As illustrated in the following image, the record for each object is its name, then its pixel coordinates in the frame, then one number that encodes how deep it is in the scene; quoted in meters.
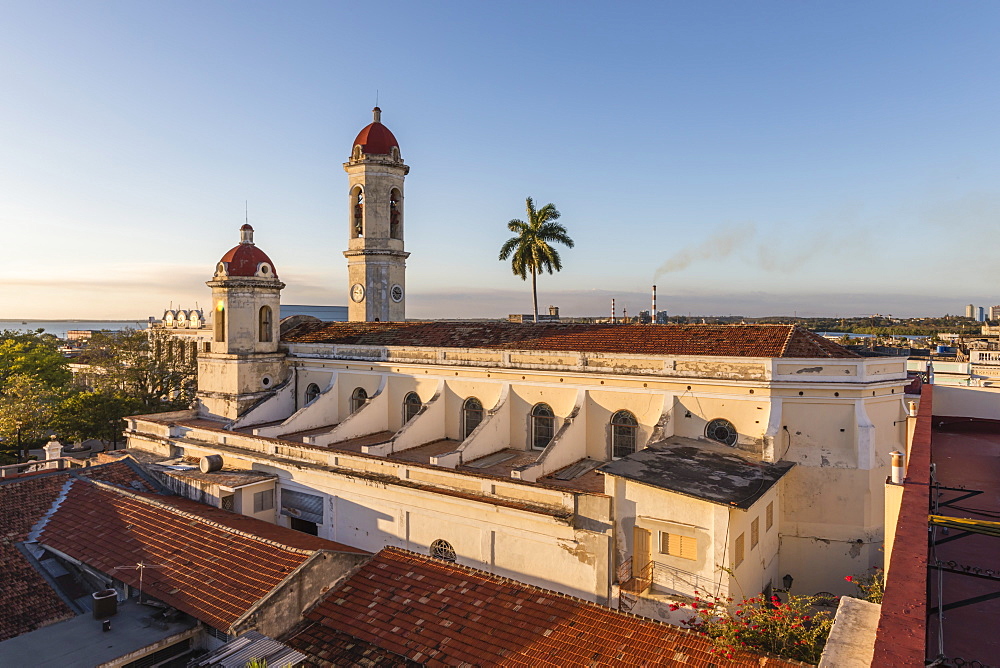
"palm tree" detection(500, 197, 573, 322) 36.03
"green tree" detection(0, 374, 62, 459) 31.27
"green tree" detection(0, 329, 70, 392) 41.88
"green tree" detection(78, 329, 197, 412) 39.62
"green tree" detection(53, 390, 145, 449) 33.66
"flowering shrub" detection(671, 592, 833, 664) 9.75
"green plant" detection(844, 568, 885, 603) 9.35
